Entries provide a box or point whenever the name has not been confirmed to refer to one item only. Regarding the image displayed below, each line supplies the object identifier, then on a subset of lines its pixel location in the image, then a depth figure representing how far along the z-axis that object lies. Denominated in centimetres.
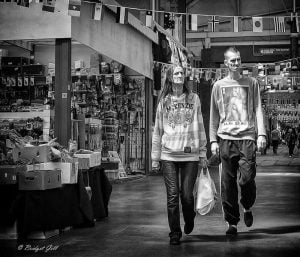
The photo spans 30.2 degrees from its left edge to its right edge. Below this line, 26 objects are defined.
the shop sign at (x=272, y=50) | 2202
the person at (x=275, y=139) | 3331
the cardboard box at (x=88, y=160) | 690
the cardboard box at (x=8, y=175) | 580
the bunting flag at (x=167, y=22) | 1248
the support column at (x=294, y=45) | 2079
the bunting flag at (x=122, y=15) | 1038
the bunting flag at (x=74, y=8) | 859
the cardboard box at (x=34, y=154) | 634
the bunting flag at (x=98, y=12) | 963
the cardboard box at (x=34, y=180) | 565
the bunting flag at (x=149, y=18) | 1090
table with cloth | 562
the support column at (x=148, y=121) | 1551
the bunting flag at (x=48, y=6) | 832
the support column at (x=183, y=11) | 1964
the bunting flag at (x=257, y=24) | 1192
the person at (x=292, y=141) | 2932
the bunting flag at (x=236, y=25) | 1238
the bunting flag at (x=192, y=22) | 1181
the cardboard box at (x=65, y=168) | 617
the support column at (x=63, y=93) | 902
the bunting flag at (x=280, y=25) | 1262
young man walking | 556
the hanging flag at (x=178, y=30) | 1938
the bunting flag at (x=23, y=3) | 823
